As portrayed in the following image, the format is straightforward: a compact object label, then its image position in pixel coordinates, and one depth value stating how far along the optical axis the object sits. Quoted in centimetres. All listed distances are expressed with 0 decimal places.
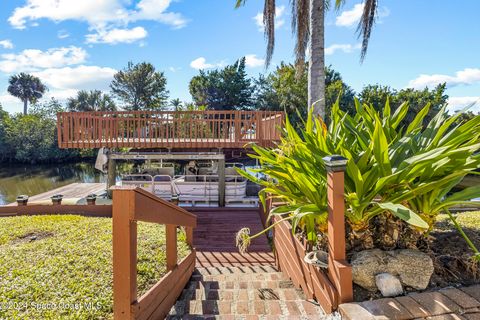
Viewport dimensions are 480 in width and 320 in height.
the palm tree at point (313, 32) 529
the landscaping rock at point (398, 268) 181
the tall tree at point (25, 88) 4006
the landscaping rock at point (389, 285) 177
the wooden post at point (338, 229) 174
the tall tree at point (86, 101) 3647
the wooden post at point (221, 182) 791
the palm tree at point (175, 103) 3191
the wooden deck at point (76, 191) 1041
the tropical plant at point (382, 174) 185
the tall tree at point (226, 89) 2553
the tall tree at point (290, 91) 1874
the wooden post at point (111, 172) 841
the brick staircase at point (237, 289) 208
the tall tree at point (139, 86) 3041
